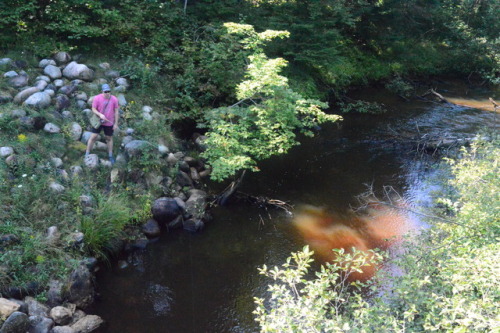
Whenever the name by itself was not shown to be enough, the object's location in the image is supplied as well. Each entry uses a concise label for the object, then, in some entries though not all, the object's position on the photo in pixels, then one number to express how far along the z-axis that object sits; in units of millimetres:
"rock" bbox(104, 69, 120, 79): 10242
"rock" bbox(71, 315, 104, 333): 5621
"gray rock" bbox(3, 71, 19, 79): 8773
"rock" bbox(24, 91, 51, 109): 8320
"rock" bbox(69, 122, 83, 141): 8336
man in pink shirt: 7781
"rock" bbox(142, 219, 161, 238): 7766
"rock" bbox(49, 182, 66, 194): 7023
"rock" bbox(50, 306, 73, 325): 5594
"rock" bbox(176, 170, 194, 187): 9055
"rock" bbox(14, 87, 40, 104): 8359
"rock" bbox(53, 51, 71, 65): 9859
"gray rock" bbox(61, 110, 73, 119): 8617
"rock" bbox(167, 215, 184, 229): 8094
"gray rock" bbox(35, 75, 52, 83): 9039
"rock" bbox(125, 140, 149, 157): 8555
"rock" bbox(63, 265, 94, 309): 6004
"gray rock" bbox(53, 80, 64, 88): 9194
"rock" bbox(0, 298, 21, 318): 5152
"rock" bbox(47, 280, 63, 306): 5821
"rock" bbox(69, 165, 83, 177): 7641
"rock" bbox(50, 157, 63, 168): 7557
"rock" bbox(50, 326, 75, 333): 5371
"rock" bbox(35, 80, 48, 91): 8830
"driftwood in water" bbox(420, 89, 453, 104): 15967
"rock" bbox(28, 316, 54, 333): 5305
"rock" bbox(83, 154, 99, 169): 7941
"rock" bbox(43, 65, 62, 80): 9320
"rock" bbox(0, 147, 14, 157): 7069
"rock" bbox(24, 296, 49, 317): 5559
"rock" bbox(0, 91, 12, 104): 8161
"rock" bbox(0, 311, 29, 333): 5017
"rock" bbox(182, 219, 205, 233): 8133
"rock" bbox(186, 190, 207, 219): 8352
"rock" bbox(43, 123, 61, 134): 8094
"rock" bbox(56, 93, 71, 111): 8734
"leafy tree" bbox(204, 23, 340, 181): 8234
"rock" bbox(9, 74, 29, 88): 8711
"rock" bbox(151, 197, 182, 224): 8016
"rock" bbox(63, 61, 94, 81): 9594
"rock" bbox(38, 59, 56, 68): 9508
